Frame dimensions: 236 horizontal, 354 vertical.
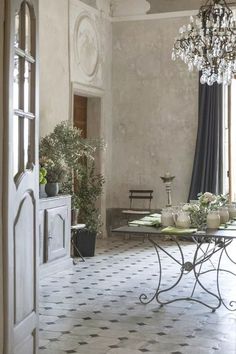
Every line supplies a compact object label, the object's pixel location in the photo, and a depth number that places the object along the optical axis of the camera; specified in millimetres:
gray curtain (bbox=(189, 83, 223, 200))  10867
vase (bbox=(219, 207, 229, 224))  5926
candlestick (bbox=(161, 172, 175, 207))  10984
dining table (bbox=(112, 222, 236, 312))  5391
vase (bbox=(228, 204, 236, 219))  6285
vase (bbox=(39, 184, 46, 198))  7591
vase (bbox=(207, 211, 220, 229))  5668
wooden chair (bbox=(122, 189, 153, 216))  11242
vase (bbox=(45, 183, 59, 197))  7820
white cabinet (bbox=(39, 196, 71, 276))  7512
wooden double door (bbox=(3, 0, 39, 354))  2939
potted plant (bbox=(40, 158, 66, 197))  7695
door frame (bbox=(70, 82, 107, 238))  10408
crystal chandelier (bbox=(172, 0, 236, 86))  7117
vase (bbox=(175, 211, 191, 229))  5641
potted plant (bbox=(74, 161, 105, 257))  9039
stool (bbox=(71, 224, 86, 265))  8500
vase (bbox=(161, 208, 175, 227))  5805
